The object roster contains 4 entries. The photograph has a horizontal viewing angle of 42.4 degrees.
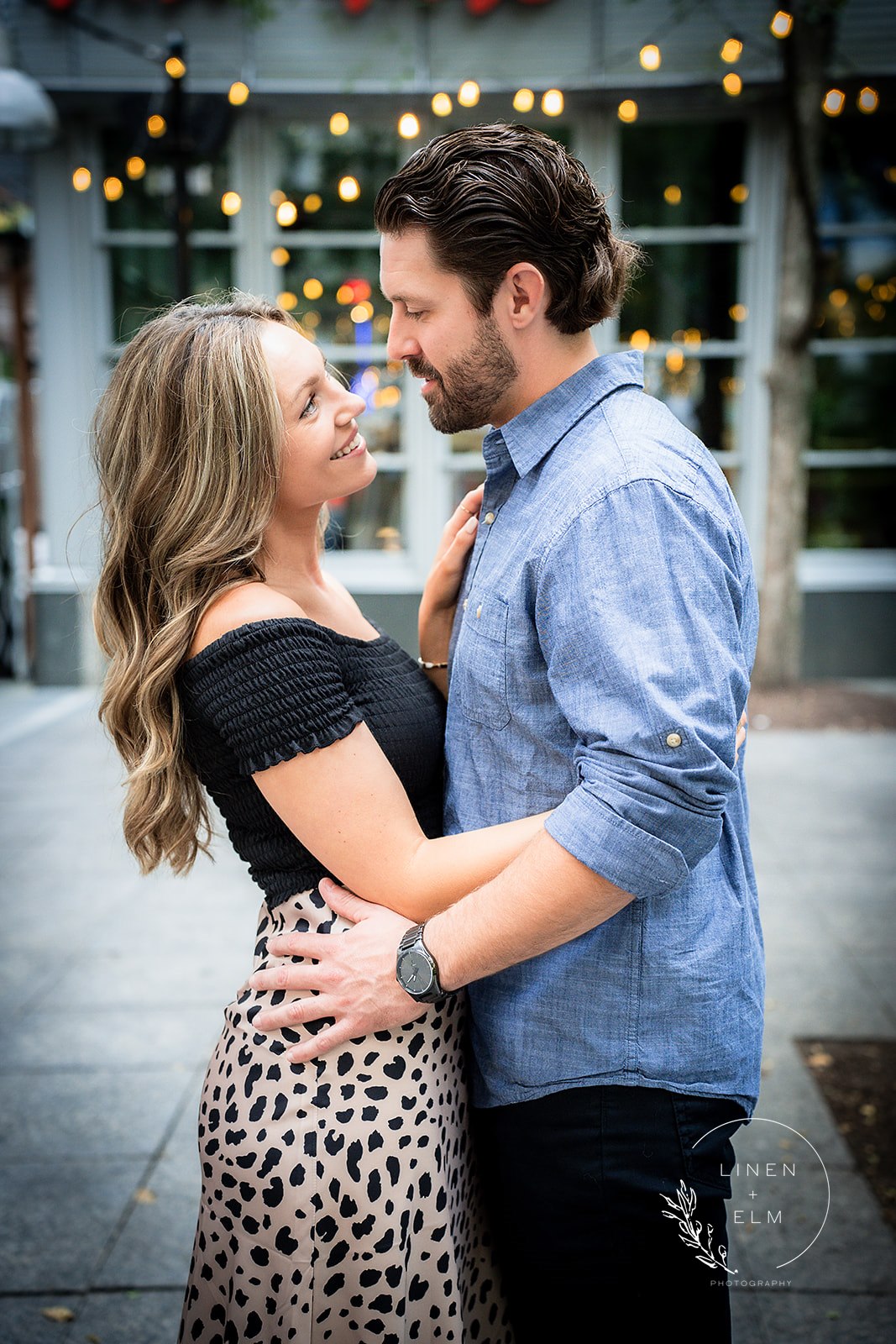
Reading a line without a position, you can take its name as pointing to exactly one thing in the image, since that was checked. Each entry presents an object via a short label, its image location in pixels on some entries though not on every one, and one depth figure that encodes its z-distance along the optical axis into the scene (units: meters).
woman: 1.70
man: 1.50
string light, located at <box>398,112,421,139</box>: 8.29
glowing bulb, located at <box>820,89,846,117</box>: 8.23
